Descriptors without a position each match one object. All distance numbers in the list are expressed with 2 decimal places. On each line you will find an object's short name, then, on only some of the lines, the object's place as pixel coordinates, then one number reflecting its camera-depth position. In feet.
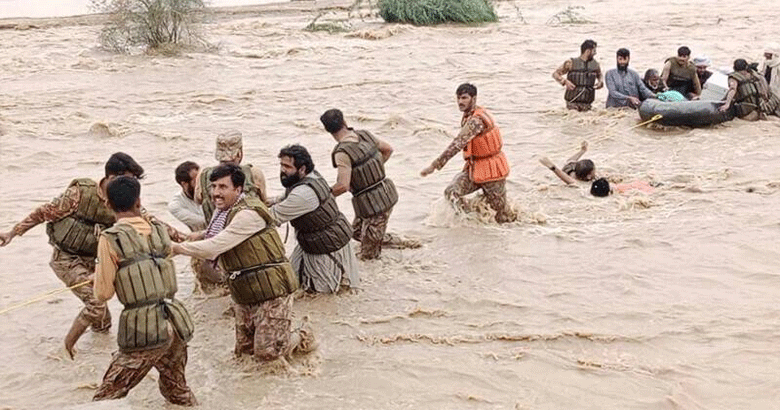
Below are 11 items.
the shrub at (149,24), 62.59
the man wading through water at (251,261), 16.90
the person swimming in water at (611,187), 31.24
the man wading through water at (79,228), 19.02
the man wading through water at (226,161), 20.00
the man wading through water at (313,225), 20.25
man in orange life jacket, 26.48
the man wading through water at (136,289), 15.19
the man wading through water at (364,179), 23.32
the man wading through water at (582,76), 40.07
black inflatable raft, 38.96
